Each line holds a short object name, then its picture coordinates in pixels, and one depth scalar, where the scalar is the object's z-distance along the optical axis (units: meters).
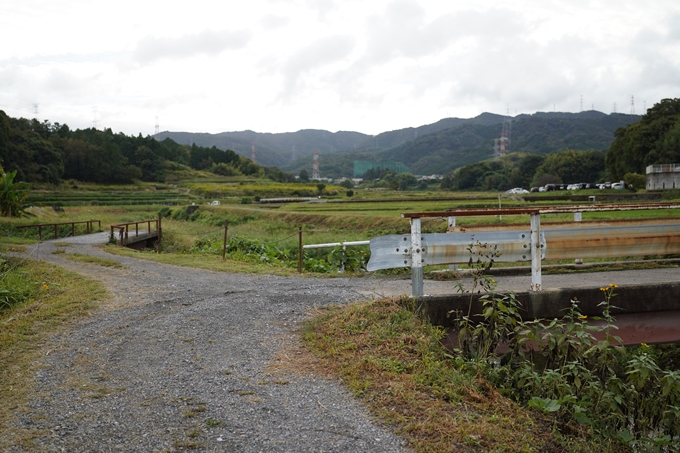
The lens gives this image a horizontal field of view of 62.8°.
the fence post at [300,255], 12.03
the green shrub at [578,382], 4.43
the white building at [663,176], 45.50
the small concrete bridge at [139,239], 22.56
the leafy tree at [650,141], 55.50
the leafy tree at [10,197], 24.98
